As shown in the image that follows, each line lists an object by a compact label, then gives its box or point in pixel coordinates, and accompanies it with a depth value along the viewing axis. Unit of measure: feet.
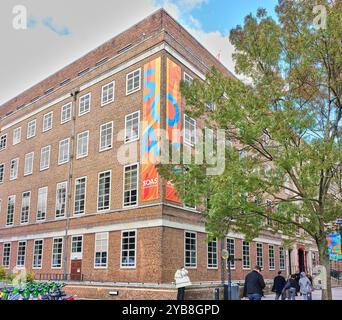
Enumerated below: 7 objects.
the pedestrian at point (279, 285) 63.10
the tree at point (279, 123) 42.45
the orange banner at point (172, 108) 77.61
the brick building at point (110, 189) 75.72
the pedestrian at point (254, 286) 37.52
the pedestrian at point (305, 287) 62.95
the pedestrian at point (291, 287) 63.82
